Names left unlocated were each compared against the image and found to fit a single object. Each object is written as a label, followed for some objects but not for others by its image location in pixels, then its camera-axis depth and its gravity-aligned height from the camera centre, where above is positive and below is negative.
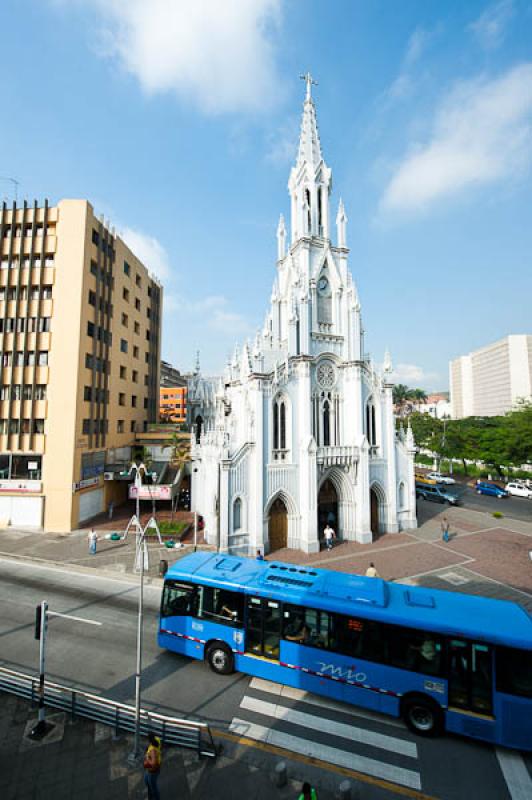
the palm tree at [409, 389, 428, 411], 100.75 +11.78
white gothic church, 25.62 +1.06
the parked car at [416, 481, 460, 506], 41.56 -6.37
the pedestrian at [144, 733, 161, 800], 7.42 -6.59
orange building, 95.88 +10.42
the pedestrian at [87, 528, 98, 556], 24.17 -6.65
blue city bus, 9.09 -5.63
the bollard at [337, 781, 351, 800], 7.52 -7.06
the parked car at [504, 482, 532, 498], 46.47 -6.37
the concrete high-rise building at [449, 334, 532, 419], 133.12 +24.35
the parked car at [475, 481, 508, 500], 46.56 -6.40
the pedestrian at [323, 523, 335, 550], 25.95 -6.74
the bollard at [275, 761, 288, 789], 8.04 -7.27
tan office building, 30.28 +6.17
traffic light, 9.88 -4.87
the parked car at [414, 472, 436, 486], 53.27 -5.83
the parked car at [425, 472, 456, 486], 54.94 -5.84
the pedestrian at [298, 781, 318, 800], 6.54 -6.21
